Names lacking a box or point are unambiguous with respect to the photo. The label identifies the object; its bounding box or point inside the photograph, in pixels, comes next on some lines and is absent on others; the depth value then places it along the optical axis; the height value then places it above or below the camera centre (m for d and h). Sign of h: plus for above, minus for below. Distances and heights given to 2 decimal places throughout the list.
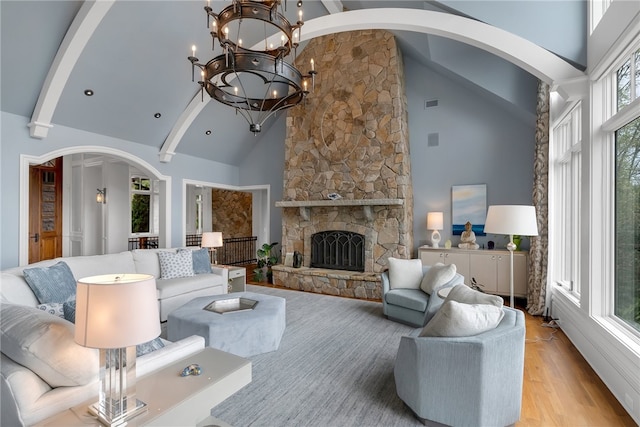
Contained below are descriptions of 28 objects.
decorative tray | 3.56 -1.05
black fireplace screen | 6.37 -0.74
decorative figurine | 5.64 -0.44
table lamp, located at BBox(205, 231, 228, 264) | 5.49 -0.44
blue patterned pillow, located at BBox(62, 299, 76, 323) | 2.10 -0.64
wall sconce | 7.48 +0.44
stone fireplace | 5.95 +1.04
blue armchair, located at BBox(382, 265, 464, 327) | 4.04 -1.17
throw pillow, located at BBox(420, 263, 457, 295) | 4.05 -0.82
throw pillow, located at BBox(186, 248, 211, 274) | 5.17 -0.78
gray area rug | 2.31 -1.47
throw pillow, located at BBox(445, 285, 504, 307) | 2.51 -0.70
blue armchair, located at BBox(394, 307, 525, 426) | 2.05 -1.09
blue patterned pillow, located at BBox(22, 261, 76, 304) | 3.16 -0.70
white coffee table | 1.41 -0.89
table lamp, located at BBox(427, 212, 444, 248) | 5.91 -0.18
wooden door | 6.94 +0.09
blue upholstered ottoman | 3.09 -1.14
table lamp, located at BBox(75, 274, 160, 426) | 1.33 -0.50
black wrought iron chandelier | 2.48 +1.29
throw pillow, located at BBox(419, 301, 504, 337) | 2.15 -0.73
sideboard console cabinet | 5.16 -0.88
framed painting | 5.84 +0.14
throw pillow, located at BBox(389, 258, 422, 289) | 4.56 -0.86
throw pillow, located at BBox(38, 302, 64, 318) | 2.63 -0.79
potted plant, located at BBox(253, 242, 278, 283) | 7.18 -1.15
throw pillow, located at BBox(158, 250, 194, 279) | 4.82 -0.77
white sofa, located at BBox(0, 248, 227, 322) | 3.10 -0.76
